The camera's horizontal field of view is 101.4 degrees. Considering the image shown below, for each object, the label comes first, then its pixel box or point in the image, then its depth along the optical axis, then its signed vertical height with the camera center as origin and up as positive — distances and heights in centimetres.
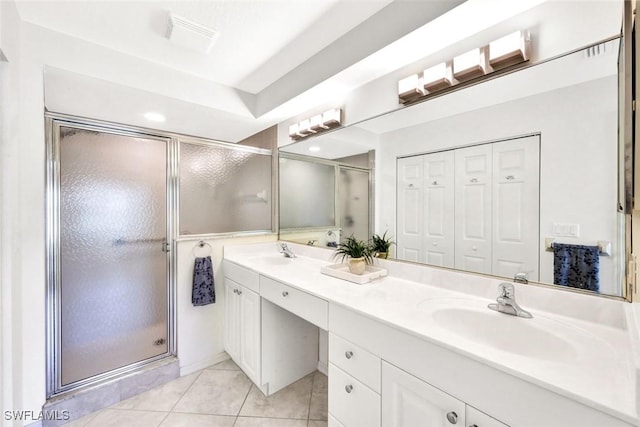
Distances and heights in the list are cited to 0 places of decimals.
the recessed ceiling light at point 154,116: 185 +68
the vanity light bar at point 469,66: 106 +66
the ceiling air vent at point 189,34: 135 +96
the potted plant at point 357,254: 159 -27
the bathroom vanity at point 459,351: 66 -45
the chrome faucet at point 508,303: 104 -37
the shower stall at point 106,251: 164 -28
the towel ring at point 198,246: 214 -29
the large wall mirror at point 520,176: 95 +16
